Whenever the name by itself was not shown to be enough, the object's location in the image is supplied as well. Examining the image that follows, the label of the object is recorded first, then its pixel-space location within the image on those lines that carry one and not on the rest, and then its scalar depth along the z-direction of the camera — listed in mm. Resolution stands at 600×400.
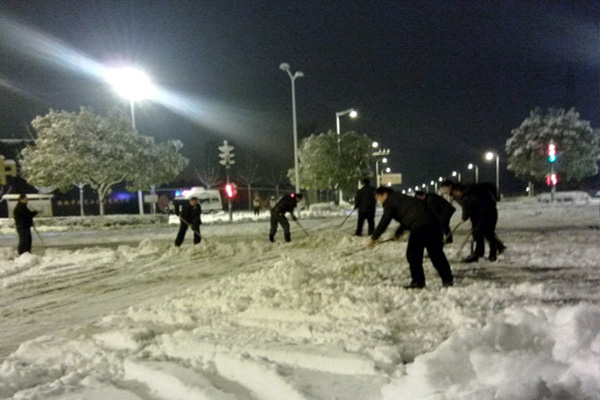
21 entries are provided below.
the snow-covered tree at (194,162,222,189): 55841
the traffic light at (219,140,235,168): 20656
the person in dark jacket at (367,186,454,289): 5906
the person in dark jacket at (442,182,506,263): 7941
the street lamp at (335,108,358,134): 33938
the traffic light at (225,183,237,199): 21516
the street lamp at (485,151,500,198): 50406
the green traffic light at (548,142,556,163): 26511
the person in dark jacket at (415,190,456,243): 8906
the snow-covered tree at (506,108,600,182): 38844
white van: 33688
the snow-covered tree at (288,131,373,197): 33000
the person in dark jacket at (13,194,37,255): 10922
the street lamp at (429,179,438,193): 109112
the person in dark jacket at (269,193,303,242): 12250
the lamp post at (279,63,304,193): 23844
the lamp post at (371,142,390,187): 48975
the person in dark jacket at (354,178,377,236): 12291
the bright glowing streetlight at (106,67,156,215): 22422
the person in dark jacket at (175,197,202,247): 12172
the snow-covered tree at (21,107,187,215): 23812
